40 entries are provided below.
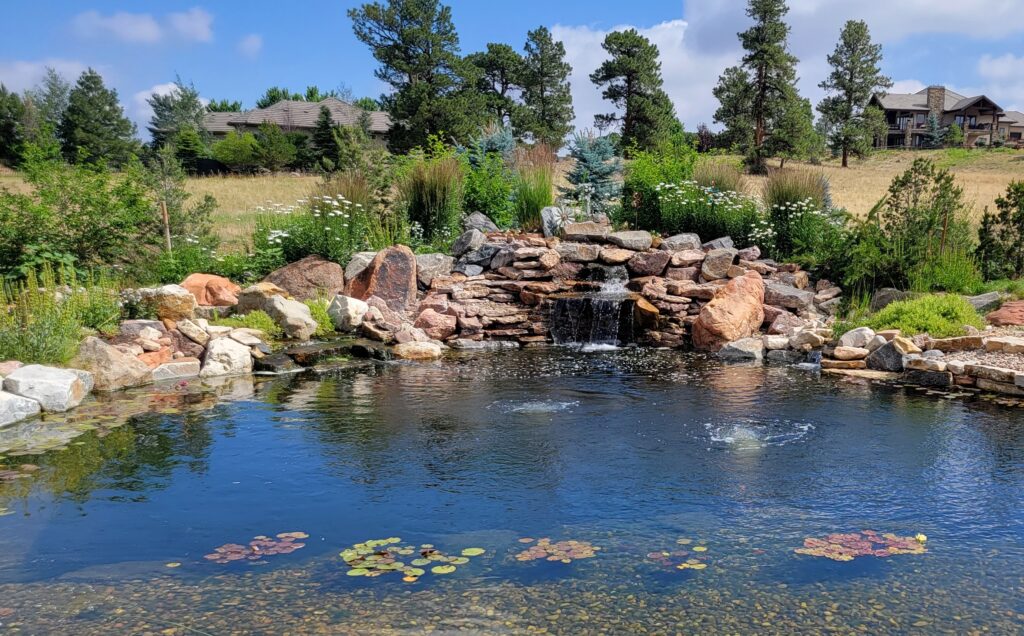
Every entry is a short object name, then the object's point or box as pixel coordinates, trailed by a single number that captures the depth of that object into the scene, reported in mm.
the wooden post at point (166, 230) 12492
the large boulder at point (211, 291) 11086
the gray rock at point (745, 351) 10055
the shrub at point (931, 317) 9242
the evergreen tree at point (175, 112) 49681
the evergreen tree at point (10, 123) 35312
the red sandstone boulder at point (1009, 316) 9305
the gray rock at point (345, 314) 11000
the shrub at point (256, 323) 10422
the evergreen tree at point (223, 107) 57594
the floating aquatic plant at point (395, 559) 4070
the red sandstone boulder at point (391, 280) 11891
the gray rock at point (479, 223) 14758
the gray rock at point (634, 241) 13297
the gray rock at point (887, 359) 8875
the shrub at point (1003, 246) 11234
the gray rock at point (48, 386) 7277
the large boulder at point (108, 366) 8305
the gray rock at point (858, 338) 9439
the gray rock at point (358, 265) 12297
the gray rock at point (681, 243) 13320
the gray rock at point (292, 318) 10516
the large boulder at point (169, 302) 10000
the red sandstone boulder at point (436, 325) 11398
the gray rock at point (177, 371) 8914
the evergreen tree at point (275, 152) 35000
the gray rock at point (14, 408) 6922
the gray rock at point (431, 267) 12750
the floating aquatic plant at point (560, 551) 4215
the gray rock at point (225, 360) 9242
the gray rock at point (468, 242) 13555
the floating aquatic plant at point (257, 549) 4258
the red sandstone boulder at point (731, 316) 10617
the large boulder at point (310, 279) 11883
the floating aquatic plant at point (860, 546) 4199
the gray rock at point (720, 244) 13133
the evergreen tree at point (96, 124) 37625
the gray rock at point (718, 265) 12250
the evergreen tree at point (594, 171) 16250
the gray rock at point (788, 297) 11236
